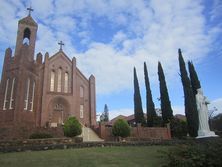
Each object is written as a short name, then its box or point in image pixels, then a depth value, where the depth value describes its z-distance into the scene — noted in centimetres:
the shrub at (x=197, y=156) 606
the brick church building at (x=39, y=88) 2195
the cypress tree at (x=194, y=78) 2489
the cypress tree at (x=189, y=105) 2104
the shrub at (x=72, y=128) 1564
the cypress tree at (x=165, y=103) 2250
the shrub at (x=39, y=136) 1476
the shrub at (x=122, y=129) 1679
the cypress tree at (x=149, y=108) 2367
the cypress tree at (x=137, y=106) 2527
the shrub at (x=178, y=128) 2157
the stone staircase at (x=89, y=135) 1956
